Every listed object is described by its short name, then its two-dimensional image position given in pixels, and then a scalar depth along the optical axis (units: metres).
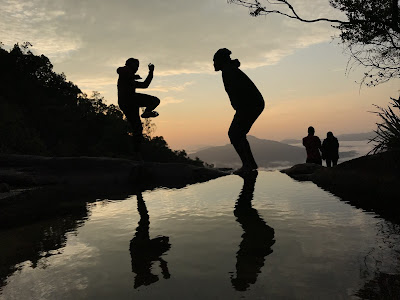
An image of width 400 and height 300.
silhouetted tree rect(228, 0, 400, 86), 10.60
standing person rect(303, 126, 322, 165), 11.12
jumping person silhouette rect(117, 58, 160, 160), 7.23
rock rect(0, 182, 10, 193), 5.71
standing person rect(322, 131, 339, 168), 11.91
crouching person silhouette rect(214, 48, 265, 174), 6.37
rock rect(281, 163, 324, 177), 8.43
